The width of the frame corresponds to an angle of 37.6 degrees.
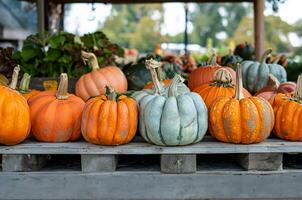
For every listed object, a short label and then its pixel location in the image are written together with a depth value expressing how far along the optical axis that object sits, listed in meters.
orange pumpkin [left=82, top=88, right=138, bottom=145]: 2.44
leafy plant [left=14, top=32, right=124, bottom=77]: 4.72
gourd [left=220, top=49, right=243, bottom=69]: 5.71
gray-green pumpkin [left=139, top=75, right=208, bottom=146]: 2.39
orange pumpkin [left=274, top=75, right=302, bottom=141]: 2.59
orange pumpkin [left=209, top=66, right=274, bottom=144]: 2.46
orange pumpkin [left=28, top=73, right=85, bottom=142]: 2.61
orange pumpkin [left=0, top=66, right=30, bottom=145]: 2.45
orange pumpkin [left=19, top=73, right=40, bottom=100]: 2.96
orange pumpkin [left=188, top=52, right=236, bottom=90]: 3.76
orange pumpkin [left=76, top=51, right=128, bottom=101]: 3.66
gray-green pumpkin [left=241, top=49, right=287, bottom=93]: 4.25
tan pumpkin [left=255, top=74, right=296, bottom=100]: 3.21
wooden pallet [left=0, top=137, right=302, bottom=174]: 2.39
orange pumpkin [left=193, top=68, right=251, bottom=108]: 2.92
